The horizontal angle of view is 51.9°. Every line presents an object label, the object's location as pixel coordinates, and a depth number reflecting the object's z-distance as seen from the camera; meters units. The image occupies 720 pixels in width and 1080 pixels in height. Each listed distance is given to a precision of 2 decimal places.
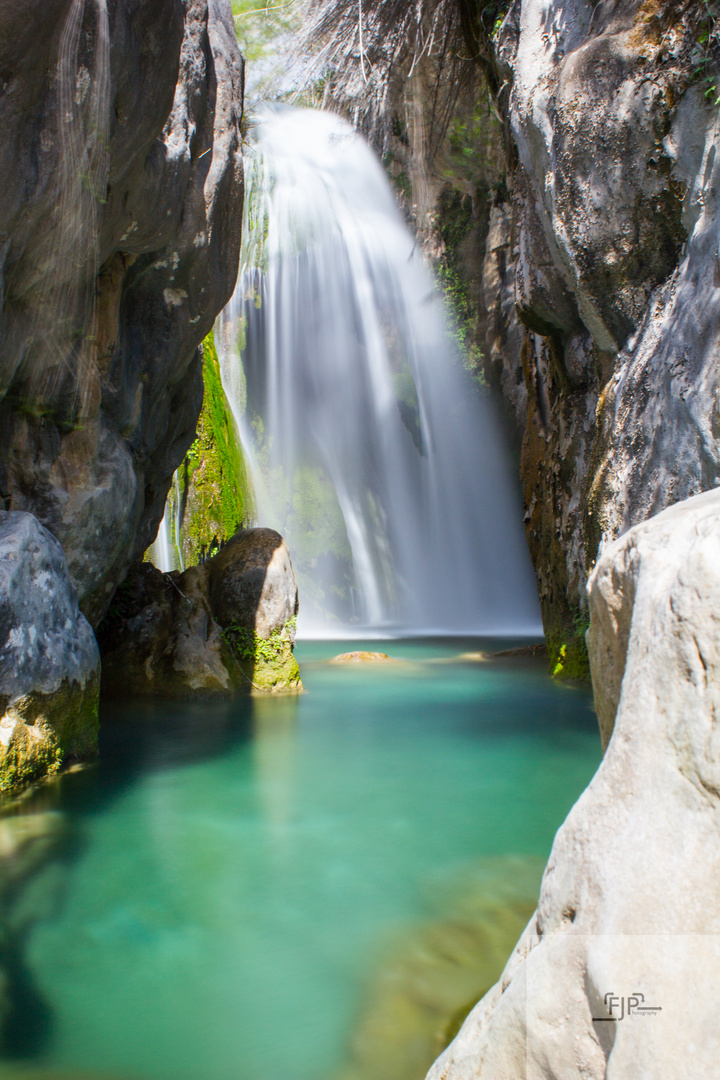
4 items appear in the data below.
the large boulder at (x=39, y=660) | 4.21
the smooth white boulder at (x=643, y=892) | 1.16
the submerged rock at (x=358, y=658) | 10.45
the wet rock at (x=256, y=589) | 8.07
